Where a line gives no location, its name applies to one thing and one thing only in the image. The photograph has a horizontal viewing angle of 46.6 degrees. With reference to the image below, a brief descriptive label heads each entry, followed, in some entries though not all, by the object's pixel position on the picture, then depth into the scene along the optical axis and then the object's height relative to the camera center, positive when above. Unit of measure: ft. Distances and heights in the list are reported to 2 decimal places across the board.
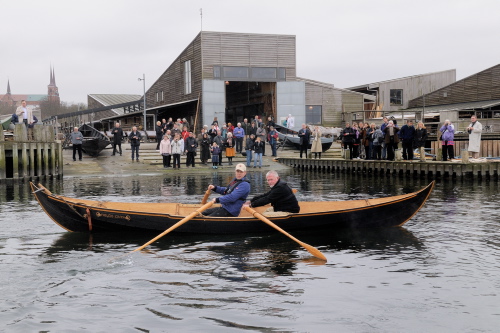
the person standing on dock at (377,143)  93.49 +0.90
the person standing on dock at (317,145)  114.62 +0.88
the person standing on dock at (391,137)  87.61 +1.72
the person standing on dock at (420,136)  84.02 +1.73
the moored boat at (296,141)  123.95 +1.80
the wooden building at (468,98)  136.98 +12.94
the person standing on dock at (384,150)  95.94 -0.27
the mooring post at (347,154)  104.36 -0.91
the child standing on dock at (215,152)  103.51 -0.19
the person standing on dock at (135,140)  107.96 +2.28
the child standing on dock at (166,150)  102.69 +0.32
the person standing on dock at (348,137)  100.19 +2.10
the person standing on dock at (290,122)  134.62 +6.47
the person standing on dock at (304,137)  112.68 +2.50
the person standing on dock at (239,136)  116.58 +2.97
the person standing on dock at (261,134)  105.27 +3.01
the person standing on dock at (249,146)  105.21 +0.81
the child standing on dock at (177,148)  103.65 +0.63
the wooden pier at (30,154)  86.58 -0.01
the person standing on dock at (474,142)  83.66 +0.74
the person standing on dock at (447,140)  82.58 +1.09
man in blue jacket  41.01 -3.25
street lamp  141.22 +17.80
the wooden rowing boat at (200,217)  41.32 -4.79
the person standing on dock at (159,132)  117.60 +3.92
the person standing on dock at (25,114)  89.77 +6.23
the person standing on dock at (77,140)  107.76 +2.44
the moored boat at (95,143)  115.96 +1.95
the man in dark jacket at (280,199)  42.27 -3.59
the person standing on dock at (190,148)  103.76 +0.60
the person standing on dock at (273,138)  119.03 +2.53
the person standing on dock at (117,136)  114.83 +3.28
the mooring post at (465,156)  81.47 -1.24
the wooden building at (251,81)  136.98 +17.11
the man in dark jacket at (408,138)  83.46 +1.51
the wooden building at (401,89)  166.91 +17.48
